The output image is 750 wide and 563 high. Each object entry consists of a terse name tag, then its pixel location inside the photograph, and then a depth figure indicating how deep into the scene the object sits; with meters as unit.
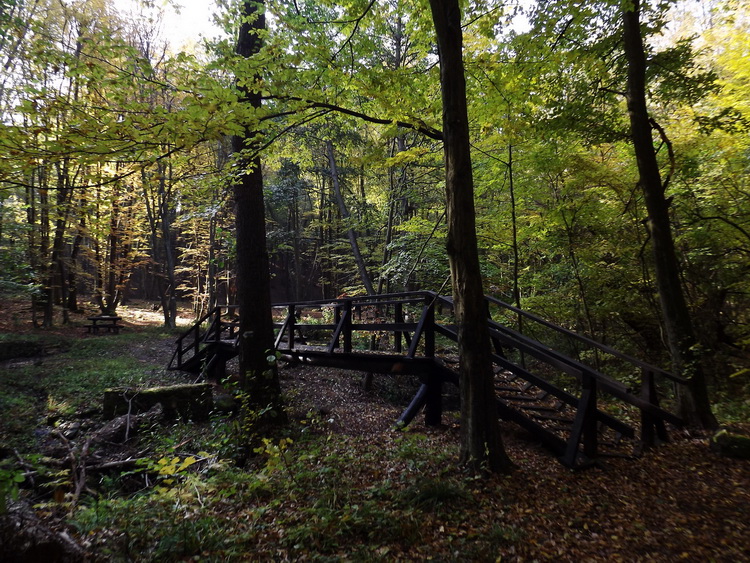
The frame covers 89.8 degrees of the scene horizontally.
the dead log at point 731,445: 4.71
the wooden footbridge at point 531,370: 5.11
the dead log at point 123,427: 7.33
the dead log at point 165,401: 8.55
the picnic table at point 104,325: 18.18
